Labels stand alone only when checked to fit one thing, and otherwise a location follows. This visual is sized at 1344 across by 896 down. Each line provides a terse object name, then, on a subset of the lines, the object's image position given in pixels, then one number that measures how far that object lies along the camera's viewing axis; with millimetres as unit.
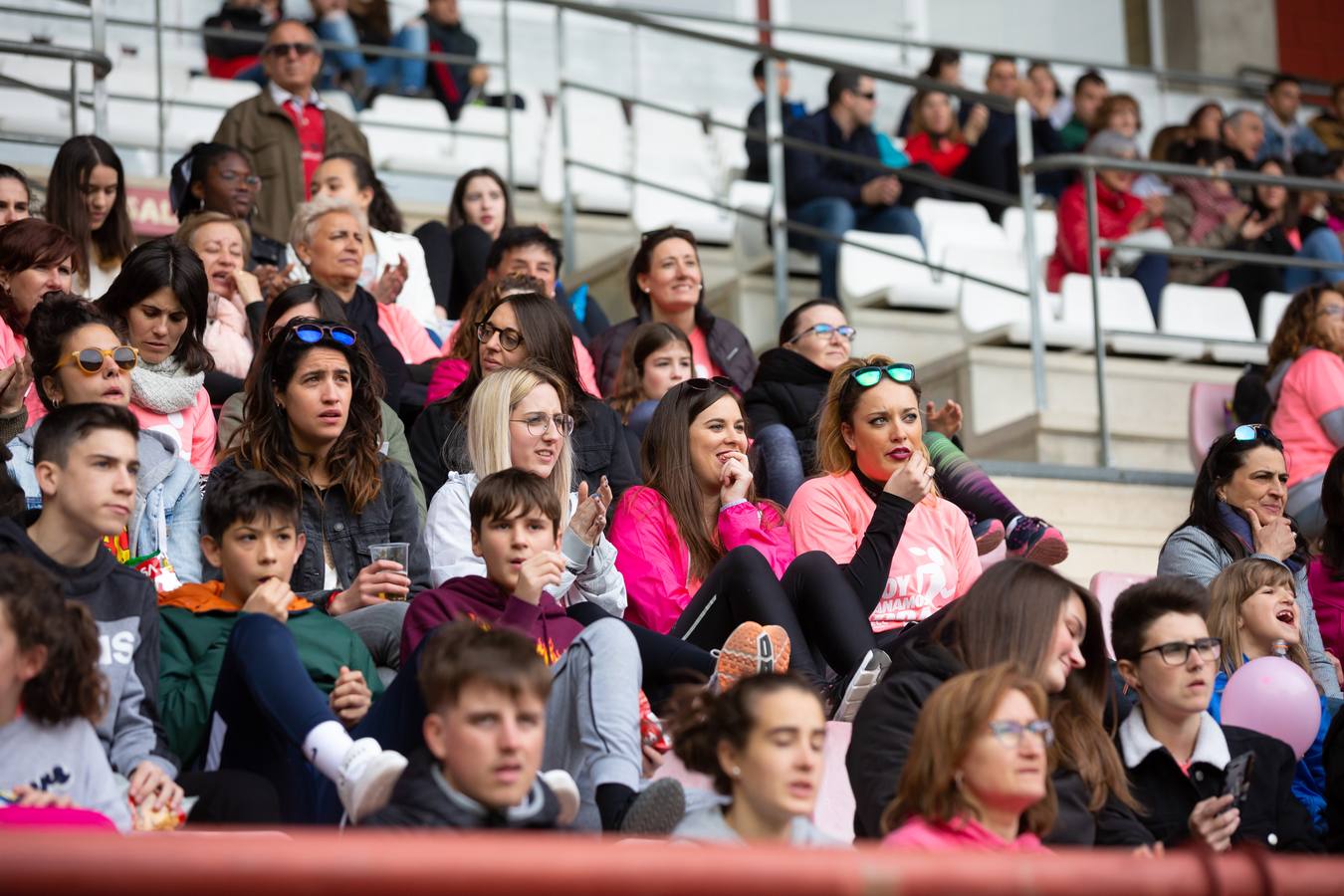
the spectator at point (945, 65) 19969
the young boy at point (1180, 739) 8359
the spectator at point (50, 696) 6805
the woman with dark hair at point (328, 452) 9617
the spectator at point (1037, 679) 7547
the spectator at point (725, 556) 9328
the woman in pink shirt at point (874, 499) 10242
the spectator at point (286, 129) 15562
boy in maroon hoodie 7437
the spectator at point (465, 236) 15062
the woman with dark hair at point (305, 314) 10437
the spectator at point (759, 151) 18406
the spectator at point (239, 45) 19031
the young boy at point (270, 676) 7309
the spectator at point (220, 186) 13773
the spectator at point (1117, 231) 17172
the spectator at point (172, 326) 10570
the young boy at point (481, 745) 6410
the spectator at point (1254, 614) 9922
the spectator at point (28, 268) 11086
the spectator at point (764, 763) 6719
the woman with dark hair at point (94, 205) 12664
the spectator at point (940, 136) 19109
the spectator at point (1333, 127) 22625
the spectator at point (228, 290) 12008
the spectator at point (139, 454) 9383
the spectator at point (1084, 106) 21656
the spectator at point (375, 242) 14141
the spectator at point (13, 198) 12266
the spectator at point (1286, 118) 22469
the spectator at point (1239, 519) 10906
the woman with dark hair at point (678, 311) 13508
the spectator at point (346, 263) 12875
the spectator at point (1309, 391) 13328
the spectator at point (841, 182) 17172
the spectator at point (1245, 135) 20156
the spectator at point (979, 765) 6785
